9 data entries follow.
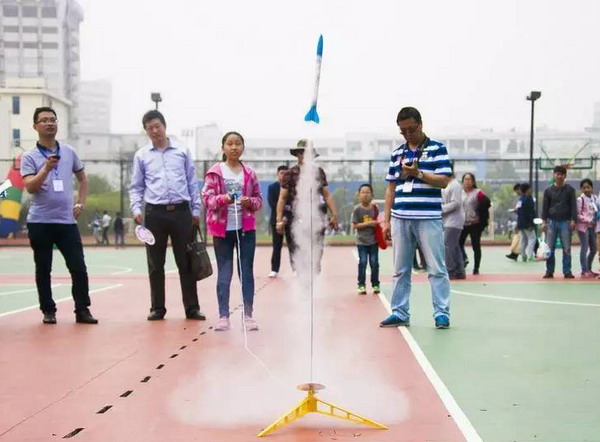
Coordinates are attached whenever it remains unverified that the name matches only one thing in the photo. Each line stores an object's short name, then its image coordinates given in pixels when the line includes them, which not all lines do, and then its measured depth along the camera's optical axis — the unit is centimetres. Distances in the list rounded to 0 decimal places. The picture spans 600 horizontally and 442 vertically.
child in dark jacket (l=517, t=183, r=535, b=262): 1647
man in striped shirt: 666
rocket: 335
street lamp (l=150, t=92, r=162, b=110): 2573
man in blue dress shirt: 738
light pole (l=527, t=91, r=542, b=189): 2576
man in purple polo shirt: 709
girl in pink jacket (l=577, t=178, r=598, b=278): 1220
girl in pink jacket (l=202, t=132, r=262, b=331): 675
